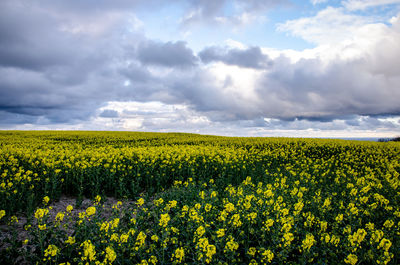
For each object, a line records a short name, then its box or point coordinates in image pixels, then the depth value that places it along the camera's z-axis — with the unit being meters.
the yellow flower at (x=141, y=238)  4.15
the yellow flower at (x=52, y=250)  4.08
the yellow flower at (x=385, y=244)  3.94
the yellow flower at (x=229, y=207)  5.11
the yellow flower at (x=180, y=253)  3.68
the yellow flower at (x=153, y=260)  3.95
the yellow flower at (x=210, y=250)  3.65
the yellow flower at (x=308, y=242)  4.02
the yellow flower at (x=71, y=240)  4.60
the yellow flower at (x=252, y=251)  4.13
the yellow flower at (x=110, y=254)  3.72
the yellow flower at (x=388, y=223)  5.07
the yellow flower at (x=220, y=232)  4.39
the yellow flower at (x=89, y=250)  3.83
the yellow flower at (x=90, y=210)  4.86
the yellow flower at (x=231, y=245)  4.07
